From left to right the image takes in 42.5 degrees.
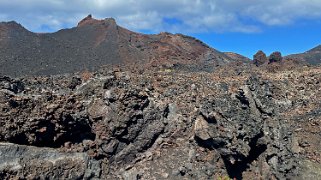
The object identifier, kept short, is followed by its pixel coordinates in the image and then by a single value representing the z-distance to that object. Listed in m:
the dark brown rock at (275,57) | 44.94
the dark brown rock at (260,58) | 51.22
